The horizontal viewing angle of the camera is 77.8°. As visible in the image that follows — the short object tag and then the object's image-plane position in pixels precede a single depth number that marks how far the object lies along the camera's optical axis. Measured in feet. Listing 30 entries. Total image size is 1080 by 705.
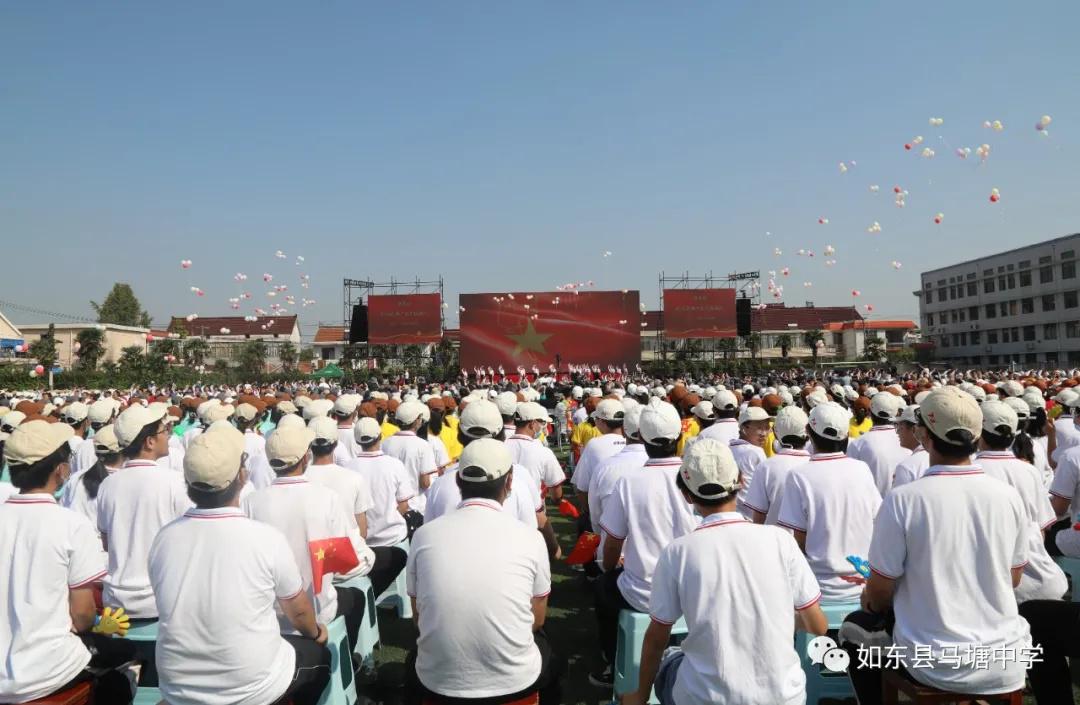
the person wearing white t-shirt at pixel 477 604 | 7.46
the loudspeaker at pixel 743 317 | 102.06
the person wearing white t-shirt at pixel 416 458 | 17.94
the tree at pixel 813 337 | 160.60
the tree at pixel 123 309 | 209.15
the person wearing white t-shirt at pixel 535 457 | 16.39
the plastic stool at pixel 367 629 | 12.75
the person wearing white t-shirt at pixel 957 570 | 7.50
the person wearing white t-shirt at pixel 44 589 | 7.75
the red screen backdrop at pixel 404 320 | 104.58
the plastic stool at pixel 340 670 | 9.89
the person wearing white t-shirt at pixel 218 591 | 7.25
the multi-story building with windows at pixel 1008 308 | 150.00
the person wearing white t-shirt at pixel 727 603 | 6.56
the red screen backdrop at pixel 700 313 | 102.53
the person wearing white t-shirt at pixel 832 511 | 10.77
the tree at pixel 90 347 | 129.39
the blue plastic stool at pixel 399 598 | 16.19
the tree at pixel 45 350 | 118.86
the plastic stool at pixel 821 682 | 10.18
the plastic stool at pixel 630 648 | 10.53
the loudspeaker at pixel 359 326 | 104.63
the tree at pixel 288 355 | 160.86
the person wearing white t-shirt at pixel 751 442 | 15.85
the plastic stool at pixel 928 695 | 7.56
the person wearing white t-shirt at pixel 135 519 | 10.96
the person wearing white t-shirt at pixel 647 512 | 10.64
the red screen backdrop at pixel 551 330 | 104.17
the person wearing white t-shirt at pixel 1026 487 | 9.77
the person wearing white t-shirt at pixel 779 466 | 12.31
